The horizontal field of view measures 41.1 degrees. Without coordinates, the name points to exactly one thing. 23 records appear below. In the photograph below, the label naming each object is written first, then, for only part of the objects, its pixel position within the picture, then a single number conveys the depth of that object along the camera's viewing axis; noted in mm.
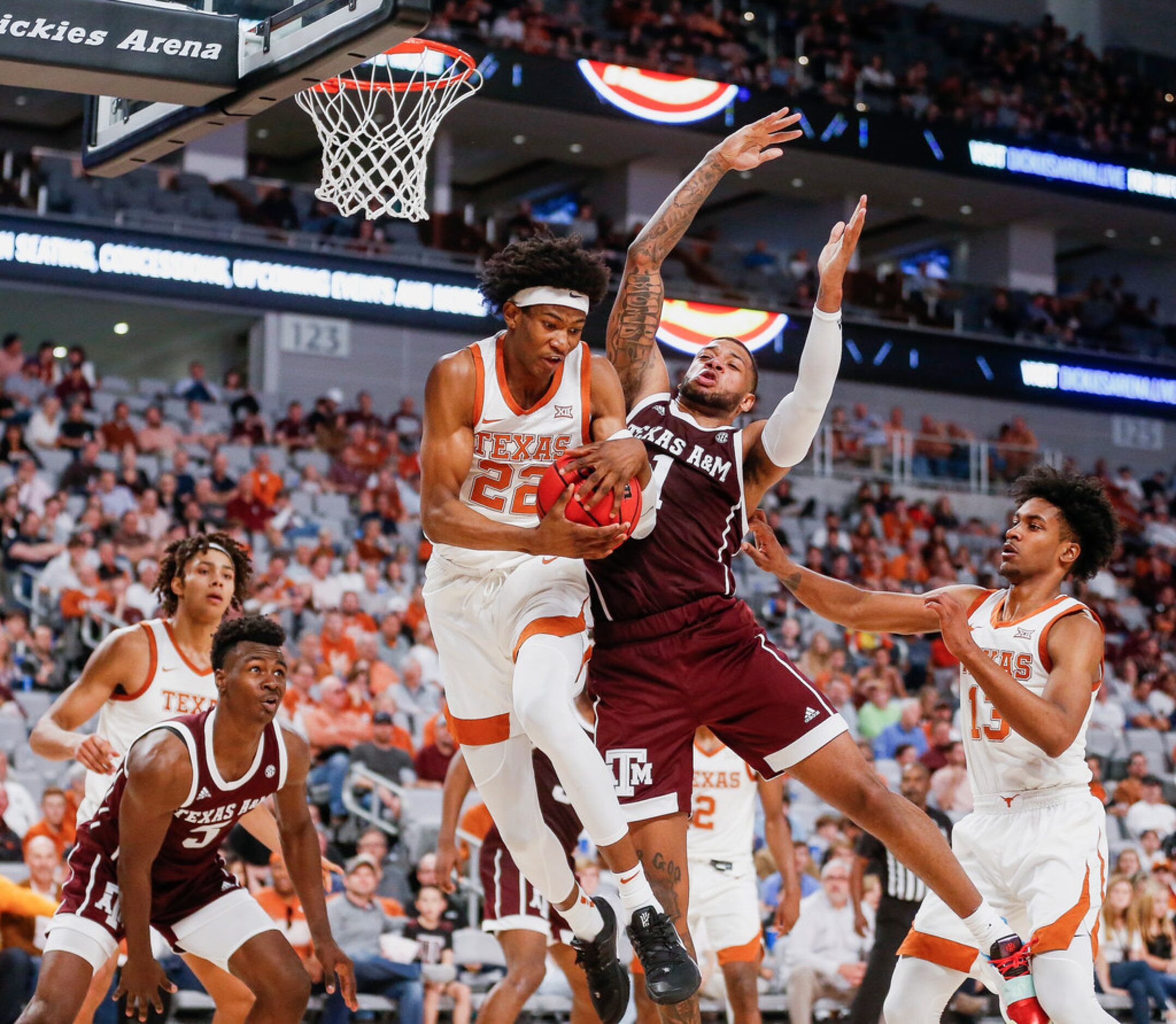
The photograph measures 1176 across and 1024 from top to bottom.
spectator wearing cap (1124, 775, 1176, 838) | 12438
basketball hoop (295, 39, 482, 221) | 6688
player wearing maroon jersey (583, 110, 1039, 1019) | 4953
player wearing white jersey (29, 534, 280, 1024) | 6129
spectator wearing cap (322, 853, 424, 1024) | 8688
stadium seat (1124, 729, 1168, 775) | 15109
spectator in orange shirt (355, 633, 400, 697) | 11930
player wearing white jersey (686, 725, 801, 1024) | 7562
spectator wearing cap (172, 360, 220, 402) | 16750
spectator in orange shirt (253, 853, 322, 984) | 8633
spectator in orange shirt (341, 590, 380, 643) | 12531
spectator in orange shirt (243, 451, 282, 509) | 14406
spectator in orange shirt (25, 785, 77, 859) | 8695
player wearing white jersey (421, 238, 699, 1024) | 4762
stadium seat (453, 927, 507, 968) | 9281
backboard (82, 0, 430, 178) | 4961
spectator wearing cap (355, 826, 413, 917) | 9305
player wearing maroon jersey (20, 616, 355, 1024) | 5297
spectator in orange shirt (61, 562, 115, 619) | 11633
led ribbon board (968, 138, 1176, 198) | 23438
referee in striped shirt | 7656
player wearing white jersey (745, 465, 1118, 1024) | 5164
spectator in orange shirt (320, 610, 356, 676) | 11969
